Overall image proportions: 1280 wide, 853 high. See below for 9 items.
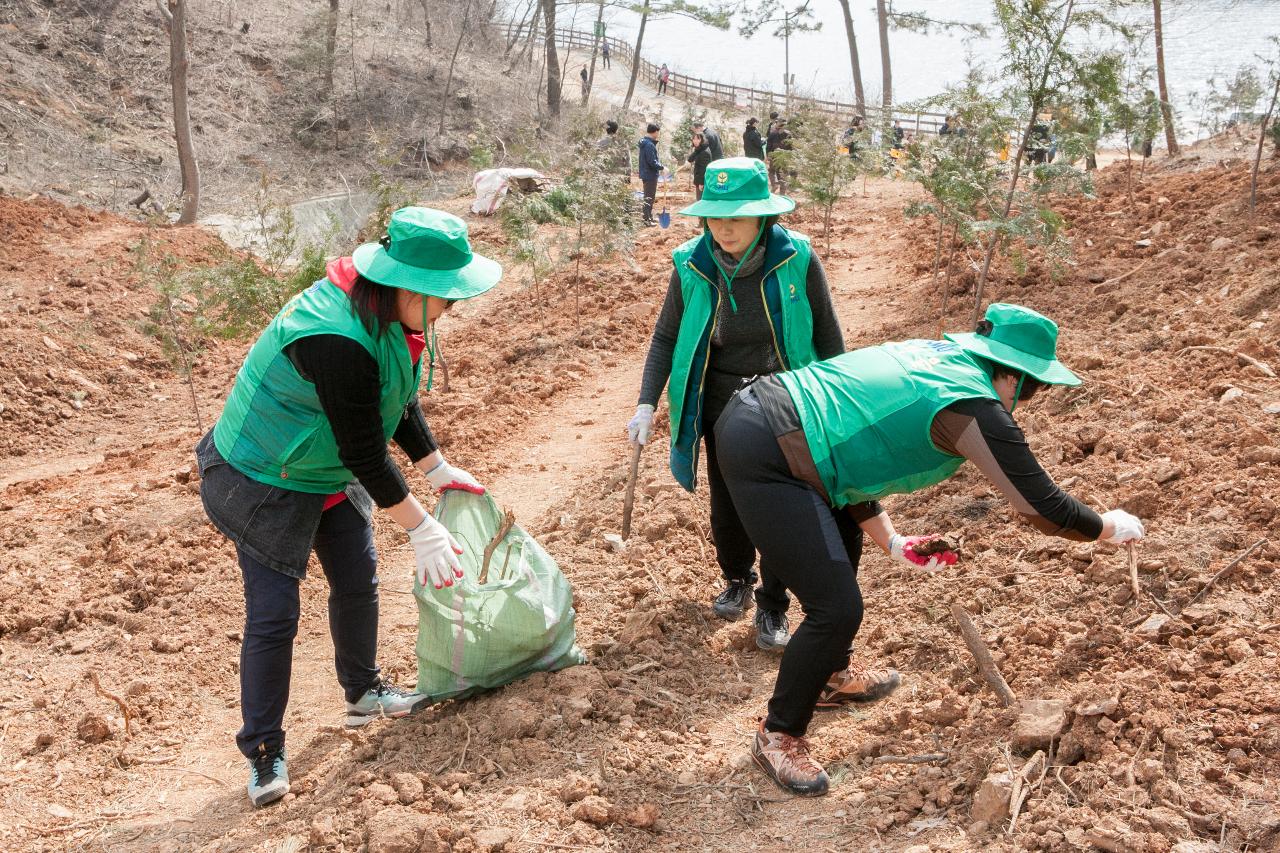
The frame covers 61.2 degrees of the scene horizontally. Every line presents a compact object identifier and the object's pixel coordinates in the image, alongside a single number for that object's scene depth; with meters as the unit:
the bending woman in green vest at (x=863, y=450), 2.45
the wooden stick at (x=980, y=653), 3.09
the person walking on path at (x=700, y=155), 13.39
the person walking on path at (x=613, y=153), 10.11
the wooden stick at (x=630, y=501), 3.92
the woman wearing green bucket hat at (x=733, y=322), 3.22
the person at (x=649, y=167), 13.51
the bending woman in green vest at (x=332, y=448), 2.59
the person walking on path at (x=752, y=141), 15.85
